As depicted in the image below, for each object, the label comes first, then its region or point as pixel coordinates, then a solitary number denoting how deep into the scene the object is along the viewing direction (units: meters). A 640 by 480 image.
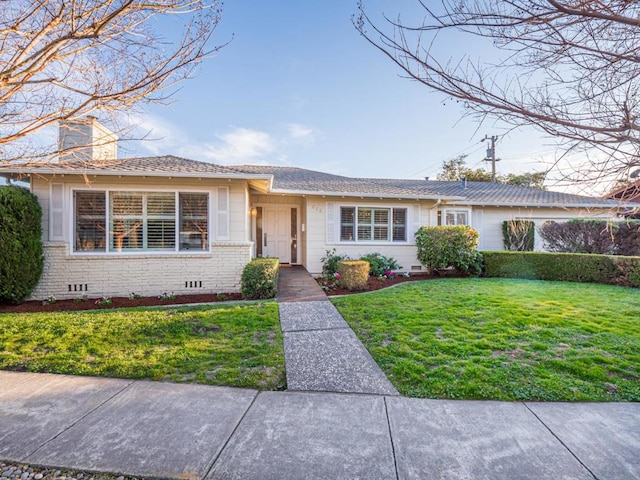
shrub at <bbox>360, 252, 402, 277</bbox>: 10.12
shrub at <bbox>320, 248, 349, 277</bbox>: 9.93
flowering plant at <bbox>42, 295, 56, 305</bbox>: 7.08
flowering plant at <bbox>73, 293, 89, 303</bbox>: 7.33
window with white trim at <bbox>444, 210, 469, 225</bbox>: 13.42
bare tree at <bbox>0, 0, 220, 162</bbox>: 3.57
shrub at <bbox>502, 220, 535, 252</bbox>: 12.88
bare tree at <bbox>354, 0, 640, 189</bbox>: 2.23
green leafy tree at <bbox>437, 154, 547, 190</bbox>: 29.92
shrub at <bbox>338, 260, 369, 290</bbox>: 8.20
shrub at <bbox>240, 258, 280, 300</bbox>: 7.14
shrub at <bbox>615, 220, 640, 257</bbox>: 10.26
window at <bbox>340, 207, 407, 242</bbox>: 10.83
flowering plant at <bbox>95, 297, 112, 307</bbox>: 7.04
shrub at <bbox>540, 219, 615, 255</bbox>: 10.60
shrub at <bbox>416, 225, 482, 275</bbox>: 9.97
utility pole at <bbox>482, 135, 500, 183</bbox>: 25.77
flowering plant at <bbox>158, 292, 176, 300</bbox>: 7.54
